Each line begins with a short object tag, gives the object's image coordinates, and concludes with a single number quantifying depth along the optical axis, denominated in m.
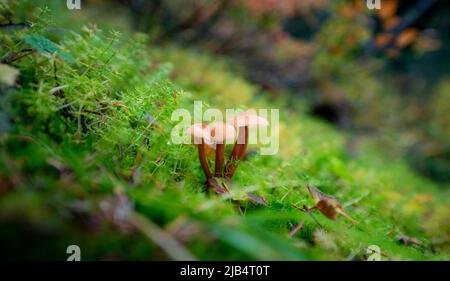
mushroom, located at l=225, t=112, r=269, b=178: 0.32
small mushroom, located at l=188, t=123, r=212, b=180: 0.31
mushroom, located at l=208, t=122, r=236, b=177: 0.31
